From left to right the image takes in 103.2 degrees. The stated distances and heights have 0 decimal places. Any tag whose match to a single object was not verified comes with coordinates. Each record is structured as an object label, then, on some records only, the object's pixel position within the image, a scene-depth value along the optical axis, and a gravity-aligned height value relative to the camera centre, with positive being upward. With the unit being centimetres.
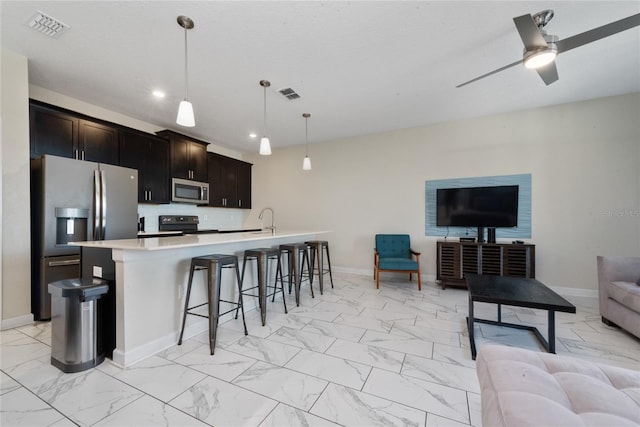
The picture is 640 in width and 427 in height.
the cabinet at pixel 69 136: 293 +100
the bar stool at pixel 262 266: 265 -57
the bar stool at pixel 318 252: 391 -64
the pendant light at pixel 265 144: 300 +82
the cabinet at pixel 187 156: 443 +106
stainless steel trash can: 183 -82
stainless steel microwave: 443 +41
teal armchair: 404 -68
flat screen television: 383 +9
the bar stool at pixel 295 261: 325 -65
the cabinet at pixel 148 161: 383 +84
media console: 361 -72
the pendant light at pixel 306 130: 388 +154
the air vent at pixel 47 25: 208 +161
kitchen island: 190 -66
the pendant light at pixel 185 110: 207 +86
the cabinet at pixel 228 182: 531 +70
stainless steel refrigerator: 268 +0
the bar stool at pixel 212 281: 210 -58
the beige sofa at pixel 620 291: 226 -76
